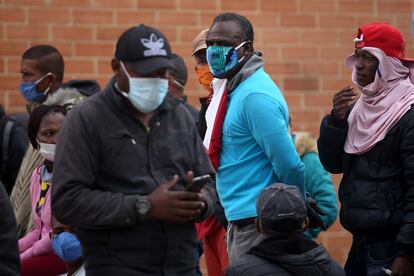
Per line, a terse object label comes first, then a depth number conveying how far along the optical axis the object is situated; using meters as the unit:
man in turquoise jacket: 10.60
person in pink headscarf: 10.48
